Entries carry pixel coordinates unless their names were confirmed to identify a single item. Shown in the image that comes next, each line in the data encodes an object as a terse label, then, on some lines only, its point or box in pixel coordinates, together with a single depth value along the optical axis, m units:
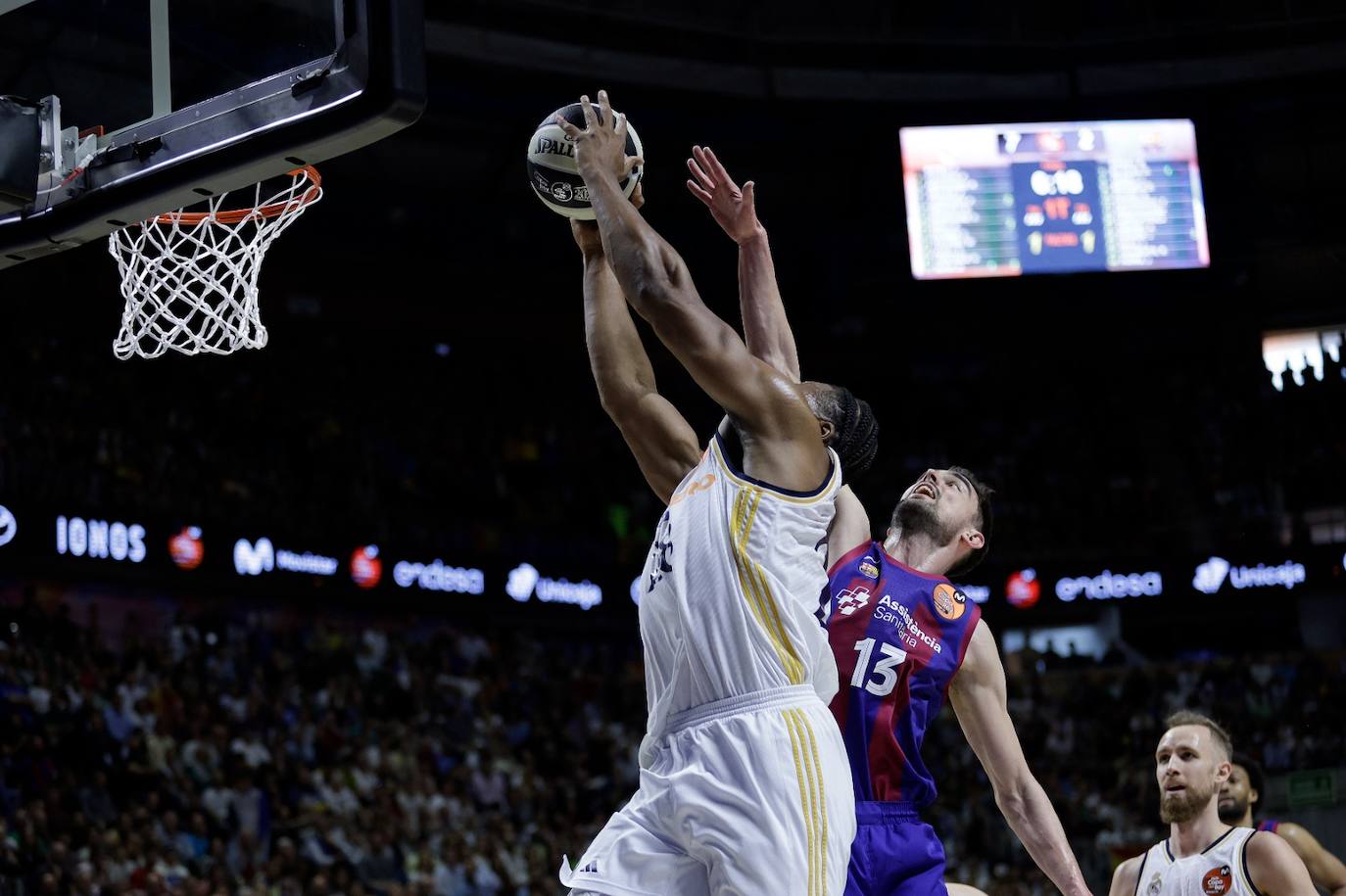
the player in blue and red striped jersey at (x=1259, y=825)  5.85
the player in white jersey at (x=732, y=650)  3.18
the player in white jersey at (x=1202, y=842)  5.54
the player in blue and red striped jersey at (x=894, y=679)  4.15
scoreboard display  17.44
